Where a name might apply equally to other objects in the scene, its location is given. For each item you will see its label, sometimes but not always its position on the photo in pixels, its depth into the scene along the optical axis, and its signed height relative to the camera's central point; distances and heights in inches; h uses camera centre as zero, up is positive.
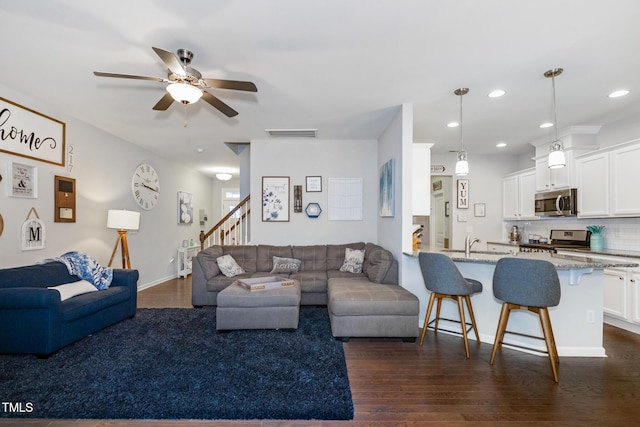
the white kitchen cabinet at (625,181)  136.6 +18.4
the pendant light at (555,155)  113.0 +25.3
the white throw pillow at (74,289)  116.5 -30.2
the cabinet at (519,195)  201.6 +17.1
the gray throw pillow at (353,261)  170.6 -26.1
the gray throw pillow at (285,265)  174.1 -28.8
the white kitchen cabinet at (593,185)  150.1 +18.2
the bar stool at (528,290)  89.9 -23.5
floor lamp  170.4 -3.6
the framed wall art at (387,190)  150.9 +15.9
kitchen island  106.0 -37.5
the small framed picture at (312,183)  199.0 +24.4
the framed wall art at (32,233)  129.4 -6.9
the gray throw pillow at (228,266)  167.0 -28.5
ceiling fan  91.4 +45.0
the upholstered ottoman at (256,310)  125.1 -40.7
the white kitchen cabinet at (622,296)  127.6 -36.3
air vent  178.2 +54.9
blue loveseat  102.0 -35.4
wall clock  207.2 +24.3
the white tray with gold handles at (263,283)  129.2 -30.6
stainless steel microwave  166.4 +9.3
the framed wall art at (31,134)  121.7 +39.2
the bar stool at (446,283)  107.4 -25.3
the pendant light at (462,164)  130.6 +24.7
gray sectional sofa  116.1 -32.7
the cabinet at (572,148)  167.0 +41.5
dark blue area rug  75.4 -50.4
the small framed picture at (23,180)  125.2 +17.3
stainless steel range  168.7 -14.6
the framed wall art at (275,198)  199.0 +14.0
